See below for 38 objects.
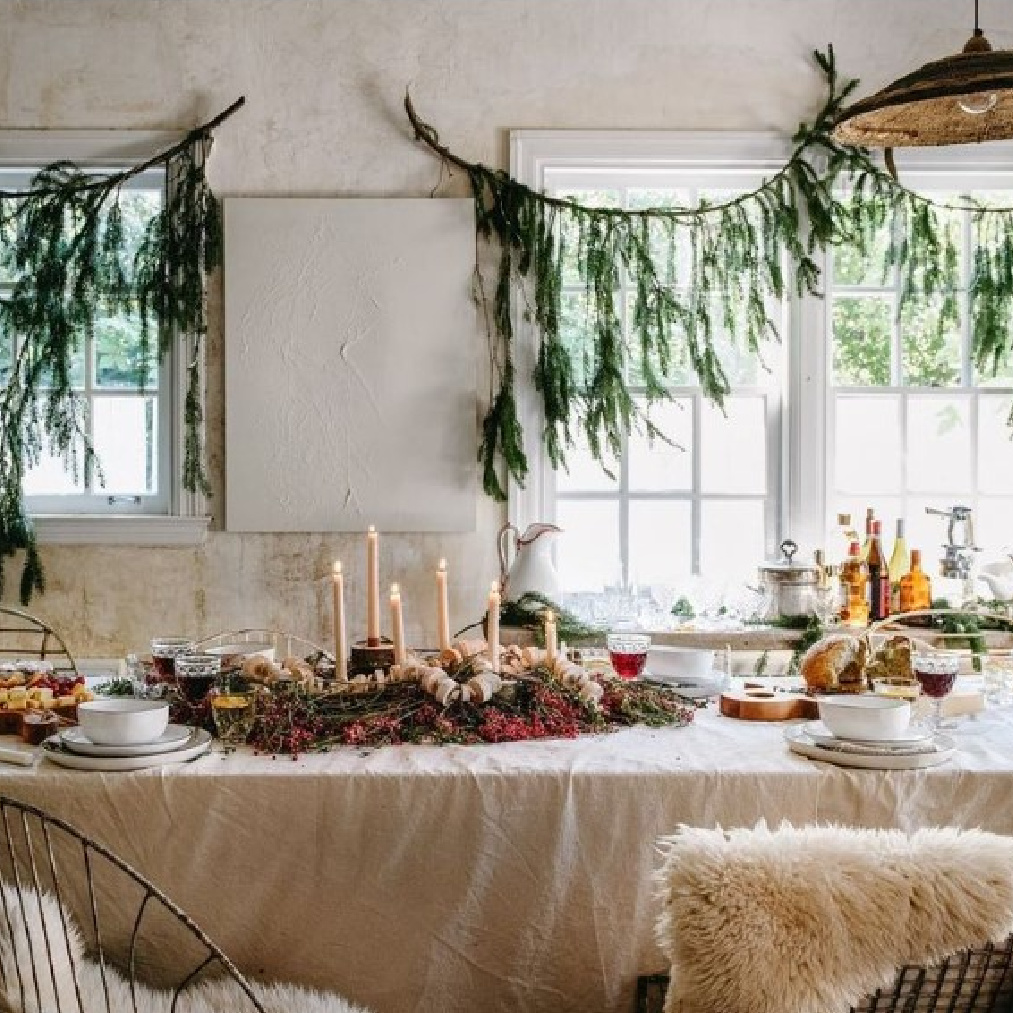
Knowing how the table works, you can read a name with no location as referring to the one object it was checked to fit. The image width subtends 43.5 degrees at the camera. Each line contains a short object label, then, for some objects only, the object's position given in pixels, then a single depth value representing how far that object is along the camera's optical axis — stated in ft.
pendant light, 7.26
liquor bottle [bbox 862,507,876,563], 13.20
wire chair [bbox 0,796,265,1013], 5.94
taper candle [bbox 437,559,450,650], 8.32
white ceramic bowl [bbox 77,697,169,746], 6.81
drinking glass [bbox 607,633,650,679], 8.41
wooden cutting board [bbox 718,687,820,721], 8.01
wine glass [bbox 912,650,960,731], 7.52
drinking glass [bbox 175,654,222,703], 7.57
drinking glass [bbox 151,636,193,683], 7.97
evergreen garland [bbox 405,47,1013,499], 13.56
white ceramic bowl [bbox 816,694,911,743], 6.96
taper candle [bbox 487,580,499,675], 7.93
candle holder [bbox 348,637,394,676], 8.18
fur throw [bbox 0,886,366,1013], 5.13
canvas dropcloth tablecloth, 6.56
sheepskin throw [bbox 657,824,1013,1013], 4.42
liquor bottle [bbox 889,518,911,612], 13.56
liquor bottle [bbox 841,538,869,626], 13.07
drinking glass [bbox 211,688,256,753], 7.23
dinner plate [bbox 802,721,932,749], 6.92
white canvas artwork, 13.64
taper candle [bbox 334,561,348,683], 7.90
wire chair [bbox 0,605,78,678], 13.82
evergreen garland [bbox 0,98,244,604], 13.53
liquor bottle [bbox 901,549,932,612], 13.19
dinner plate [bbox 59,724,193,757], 6.75
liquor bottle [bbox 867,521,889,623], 13.12
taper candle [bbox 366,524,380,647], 8.07
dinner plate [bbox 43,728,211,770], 6.72
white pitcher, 13.15
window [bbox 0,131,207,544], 13.67
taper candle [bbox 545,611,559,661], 8.25
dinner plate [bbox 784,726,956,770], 6.81
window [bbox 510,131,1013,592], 14.05
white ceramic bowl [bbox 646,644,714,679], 8.90
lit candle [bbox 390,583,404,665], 7.99
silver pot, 13.00
